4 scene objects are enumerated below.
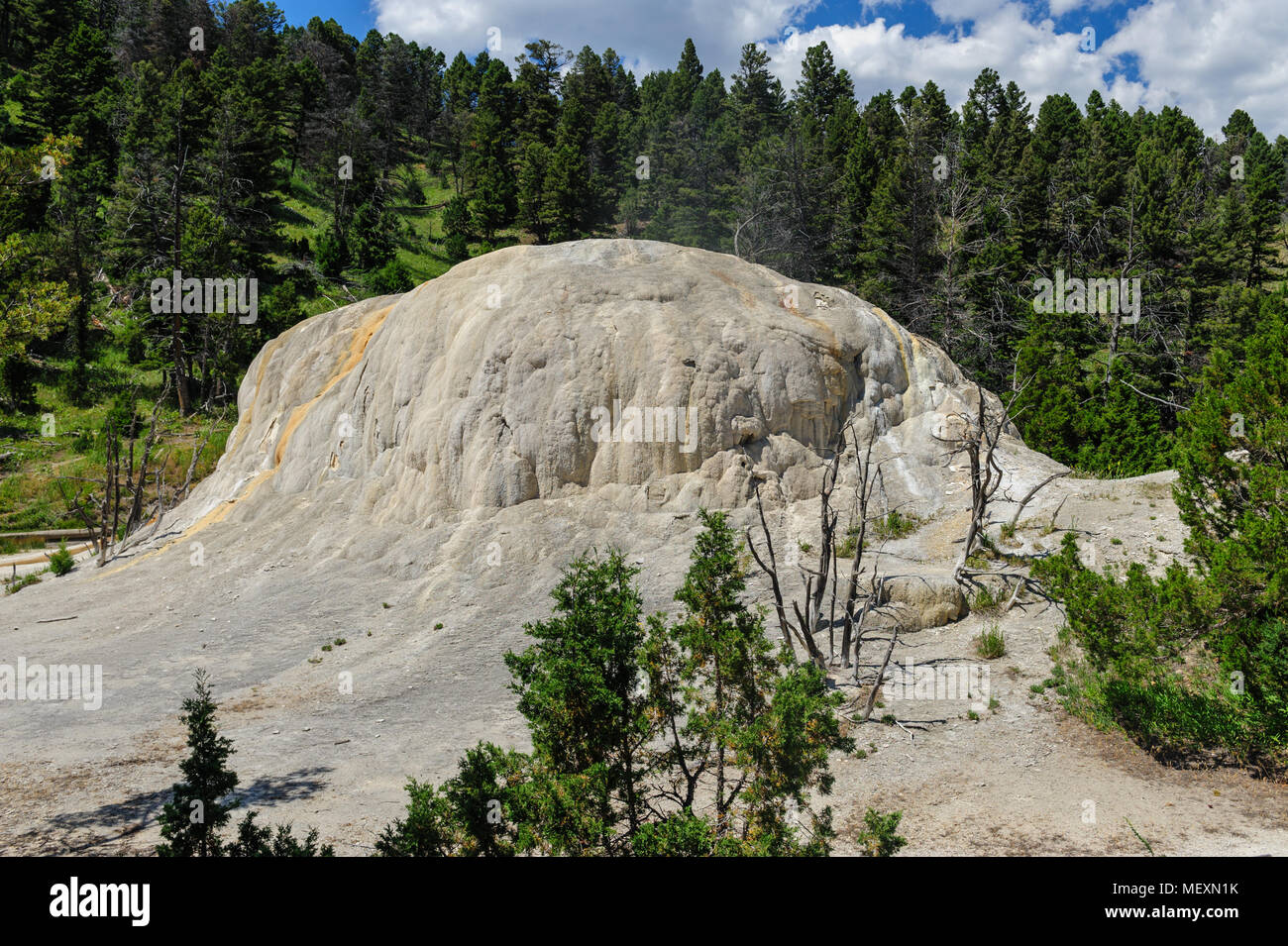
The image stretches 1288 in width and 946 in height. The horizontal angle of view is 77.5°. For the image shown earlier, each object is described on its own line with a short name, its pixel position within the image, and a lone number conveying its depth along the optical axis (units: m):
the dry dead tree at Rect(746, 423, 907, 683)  12.77
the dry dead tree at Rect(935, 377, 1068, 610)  15.79
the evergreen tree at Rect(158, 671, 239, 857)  5.92
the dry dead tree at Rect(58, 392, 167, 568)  23.61
